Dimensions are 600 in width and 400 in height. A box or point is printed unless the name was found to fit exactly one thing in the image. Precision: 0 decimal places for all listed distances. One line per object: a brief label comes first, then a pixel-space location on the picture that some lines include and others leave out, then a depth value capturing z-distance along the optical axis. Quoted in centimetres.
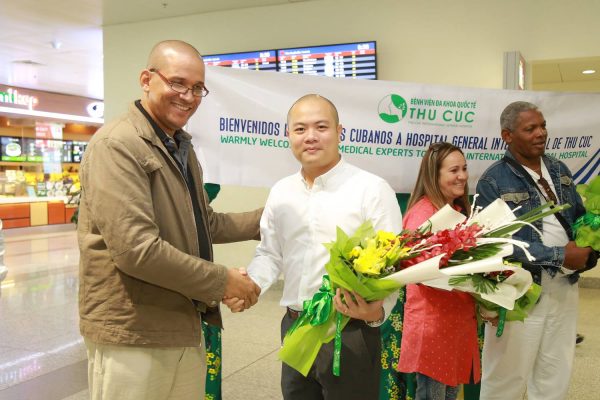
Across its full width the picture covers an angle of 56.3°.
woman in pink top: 236
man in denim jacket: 253
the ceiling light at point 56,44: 841
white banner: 320
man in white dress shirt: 174
